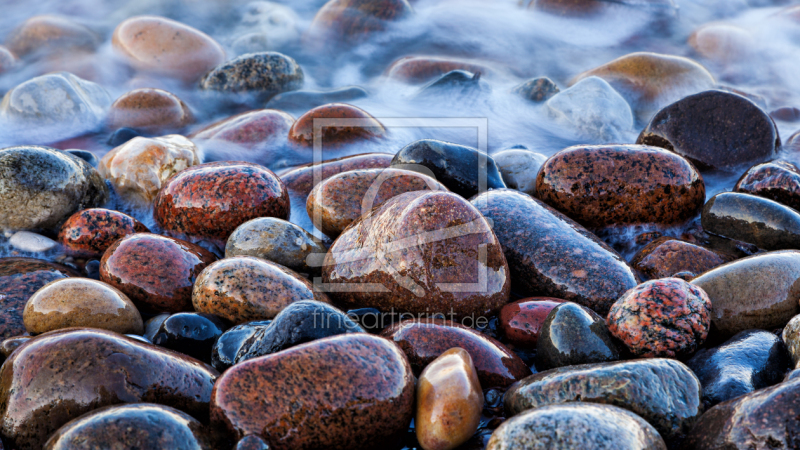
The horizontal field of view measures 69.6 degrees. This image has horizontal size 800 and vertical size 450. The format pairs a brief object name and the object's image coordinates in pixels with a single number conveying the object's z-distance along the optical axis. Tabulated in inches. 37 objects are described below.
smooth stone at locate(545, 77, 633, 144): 244.8
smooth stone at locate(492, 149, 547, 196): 180.1
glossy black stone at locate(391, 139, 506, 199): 163.8
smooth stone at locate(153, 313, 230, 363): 112.5
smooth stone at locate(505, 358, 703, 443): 87.4
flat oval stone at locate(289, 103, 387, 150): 218.5
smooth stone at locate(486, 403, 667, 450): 74.5
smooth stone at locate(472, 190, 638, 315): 130.6
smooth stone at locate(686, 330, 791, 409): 96.1
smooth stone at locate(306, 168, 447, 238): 149.8
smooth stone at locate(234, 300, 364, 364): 99.3
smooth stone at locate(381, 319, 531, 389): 104.7
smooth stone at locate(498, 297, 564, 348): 118.4
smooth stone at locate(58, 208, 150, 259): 148.5
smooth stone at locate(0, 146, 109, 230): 153.8
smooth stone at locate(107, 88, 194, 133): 246.4
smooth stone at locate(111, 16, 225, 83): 299.6
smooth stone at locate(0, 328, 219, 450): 87.7
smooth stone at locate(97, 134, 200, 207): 176.6
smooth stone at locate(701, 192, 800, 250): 143.6
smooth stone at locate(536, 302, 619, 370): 103.7
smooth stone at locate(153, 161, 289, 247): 153.0
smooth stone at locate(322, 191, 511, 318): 121.5
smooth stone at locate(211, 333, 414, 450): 85.0
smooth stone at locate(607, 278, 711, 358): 103.8
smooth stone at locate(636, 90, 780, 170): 194.9
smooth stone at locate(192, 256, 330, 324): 117.5
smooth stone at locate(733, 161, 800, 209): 163.0
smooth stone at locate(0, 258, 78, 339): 120.3
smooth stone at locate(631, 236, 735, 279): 139.6
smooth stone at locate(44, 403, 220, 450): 77.7
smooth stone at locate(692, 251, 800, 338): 114.0
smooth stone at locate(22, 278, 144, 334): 112.4
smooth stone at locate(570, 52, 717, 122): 283.7
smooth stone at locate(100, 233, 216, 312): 128.2
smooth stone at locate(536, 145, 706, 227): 156.0
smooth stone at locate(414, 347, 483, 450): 87.1
